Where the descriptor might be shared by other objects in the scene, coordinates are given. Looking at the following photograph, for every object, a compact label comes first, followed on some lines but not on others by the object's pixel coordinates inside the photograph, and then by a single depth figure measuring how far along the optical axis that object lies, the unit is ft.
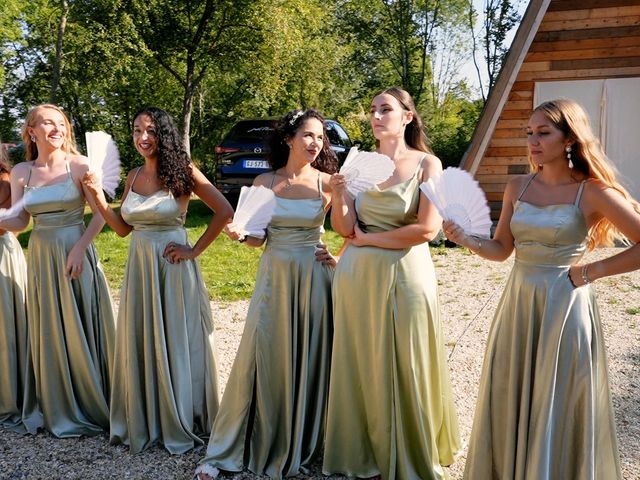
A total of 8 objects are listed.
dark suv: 38.99
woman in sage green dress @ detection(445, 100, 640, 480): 8.05
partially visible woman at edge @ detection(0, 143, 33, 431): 13.21
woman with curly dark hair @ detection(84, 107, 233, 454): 11.65
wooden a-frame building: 31.78
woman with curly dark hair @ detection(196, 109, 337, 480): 10.66
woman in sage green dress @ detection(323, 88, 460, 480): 9.75
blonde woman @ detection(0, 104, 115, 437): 12.37
